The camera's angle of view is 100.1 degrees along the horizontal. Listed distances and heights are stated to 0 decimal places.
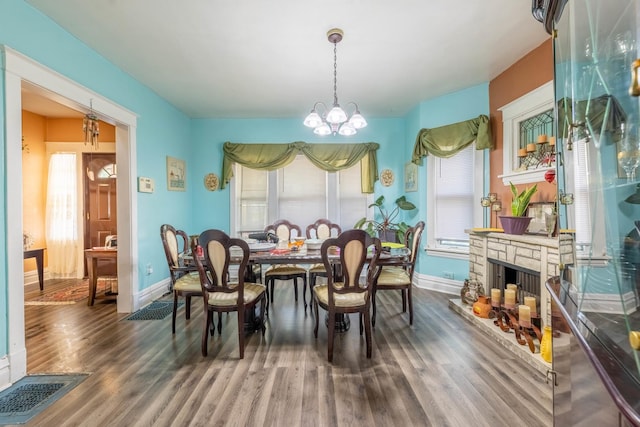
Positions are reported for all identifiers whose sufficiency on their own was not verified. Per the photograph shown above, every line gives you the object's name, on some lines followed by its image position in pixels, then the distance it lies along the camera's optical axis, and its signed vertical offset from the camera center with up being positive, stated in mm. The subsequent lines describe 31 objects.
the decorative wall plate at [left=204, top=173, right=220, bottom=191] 4719 +598
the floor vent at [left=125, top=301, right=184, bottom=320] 3000 -1132
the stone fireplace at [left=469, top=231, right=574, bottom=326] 2145 -452
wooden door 4609 +309
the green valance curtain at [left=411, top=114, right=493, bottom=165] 3381 +1022
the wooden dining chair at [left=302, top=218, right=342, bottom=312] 3871 -221
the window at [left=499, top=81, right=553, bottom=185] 2674 +949
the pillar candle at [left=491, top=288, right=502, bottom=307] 2681 -847
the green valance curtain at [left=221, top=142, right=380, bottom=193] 4570 +1012
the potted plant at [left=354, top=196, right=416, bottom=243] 4277 -144
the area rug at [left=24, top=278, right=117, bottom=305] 3461 -1095
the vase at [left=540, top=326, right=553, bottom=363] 1934 -979
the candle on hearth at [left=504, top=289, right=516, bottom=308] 2549 -823
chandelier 2395 +893
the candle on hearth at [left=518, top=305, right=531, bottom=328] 2246 -871
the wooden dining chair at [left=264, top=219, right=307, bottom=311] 3176 -705
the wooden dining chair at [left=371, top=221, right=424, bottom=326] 2732 -663
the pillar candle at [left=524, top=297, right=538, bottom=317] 2354 -815
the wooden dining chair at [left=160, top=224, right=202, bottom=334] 2537 -601
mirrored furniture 819 -19
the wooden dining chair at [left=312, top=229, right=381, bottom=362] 2088 -534
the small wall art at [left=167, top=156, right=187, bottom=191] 4000 +640
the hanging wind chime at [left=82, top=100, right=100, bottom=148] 2528 +881
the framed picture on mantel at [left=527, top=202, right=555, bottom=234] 2581 -28
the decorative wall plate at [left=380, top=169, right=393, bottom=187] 4684 +638
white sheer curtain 4469 +5
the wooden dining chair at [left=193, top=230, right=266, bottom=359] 2107 -549
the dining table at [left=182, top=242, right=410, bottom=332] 2352 -392
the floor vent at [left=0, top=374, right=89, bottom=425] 1571 -1158
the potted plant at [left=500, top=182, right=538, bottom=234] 2537 -44
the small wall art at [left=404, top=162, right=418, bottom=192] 4266 +599
